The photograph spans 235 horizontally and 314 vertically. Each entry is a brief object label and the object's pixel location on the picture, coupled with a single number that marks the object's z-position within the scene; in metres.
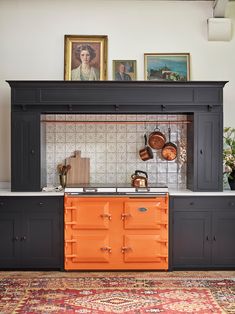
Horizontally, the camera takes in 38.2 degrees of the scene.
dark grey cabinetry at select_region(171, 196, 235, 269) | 3.55
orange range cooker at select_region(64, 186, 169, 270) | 3.52
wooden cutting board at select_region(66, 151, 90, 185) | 3.90
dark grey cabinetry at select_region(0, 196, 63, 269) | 3.52
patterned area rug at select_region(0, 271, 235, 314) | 2.75
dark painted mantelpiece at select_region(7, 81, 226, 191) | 3.62
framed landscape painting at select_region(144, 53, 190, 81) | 4.01
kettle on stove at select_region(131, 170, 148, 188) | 3.70
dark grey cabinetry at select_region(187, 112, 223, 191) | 3.67
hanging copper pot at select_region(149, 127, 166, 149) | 3.93
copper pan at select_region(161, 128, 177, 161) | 3.91
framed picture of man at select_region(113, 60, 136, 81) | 4.00
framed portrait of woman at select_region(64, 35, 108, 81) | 3.99
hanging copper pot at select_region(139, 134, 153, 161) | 3.90
